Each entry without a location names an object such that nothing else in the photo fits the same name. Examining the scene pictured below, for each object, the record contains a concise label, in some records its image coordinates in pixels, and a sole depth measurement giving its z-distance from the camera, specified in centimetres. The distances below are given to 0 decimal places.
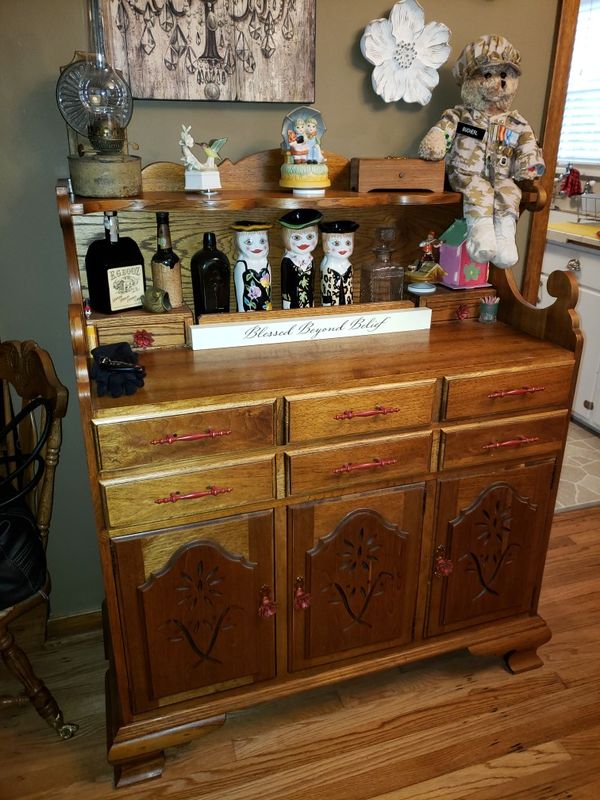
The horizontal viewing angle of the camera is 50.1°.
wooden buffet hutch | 143
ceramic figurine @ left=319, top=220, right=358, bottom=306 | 173
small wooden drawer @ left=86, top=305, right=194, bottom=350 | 156
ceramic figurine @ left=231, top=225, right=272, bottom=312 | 165
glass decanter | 183
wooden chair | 157
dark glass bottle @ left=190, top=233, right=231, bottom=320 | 165
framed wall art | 154
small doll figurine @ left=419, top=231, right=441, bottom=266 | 184
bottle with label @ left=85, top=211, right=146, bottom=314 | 155
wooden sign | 162
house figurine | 184
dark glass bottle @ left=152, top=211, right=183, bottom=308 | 160
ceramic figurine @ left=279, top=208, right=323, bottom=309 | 170
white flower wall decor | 171
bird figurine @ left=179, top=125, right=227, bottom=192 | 156
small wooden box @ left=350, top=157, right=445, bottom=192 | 167
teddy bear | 175
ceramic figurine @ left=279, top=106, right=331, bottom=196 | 159
